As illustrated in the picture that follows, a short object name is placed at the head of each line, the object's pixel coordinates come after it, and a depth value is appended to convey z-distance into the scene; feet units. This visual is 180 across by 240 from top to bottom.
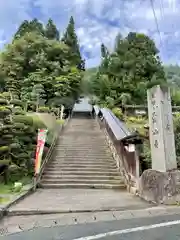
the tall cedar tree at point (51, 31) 87.71
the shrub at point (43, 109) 41.85
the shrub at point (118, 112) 44.33
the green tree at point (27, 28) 76.70
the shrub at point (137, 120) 40.51
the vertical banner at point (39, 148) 19.76
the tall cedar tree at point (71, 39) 83.92
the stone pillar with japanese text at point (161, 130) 15.18
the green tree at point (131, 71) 52.87
